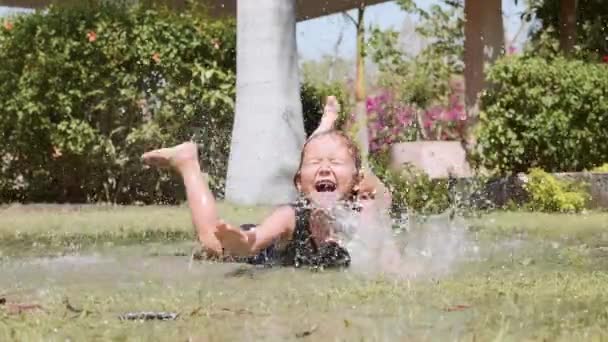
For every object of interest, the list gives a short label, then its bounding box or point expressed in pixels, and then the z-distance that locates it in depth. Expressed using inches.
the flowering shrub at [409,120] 652.1
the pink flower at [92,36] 488.7
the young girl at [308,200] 214.1
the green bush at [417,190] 452.8
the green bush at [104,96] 491.2
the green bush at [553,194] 434.3
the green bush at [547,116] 475.2
